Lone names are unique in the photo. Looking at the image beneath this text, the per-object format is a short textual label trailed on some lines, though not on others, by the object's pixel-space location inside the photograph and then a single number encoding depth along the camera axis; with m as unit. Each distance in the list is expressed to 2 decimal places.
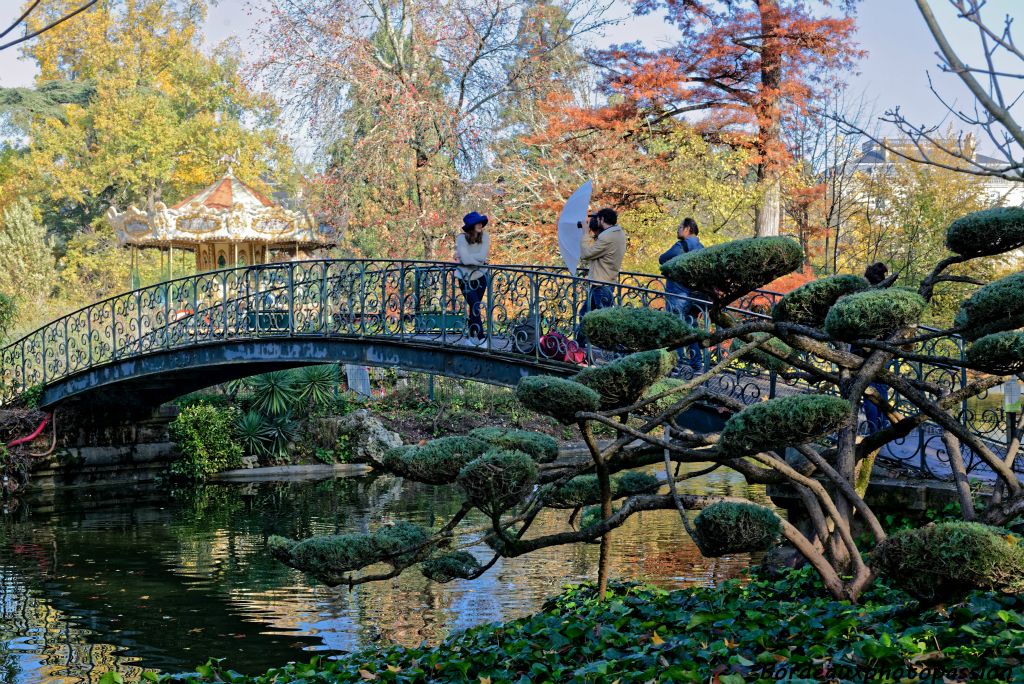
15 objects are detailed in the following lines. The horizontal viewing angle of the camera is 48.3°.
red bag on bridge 10.84
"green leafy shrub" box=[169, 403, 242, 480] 18.45
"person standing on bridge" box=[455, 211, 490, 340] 11.72
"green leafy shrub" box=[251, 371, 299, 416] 19.67
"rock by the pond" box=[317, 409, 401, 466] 19.44
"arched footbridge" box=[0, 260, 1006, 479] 10.42
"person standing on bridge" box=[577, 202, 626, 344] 10.91
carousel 25.27
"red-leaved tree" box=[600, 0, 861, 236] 18.27
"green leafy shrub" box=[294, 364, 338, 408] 20.33
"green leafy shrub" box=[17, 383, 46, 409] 17.67
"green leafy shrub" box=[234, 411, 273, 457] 19.38
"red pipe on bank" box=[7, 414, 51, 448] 17.12
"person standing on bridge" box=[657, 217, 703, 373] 10.25
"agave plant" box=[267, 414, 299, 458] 19.52
